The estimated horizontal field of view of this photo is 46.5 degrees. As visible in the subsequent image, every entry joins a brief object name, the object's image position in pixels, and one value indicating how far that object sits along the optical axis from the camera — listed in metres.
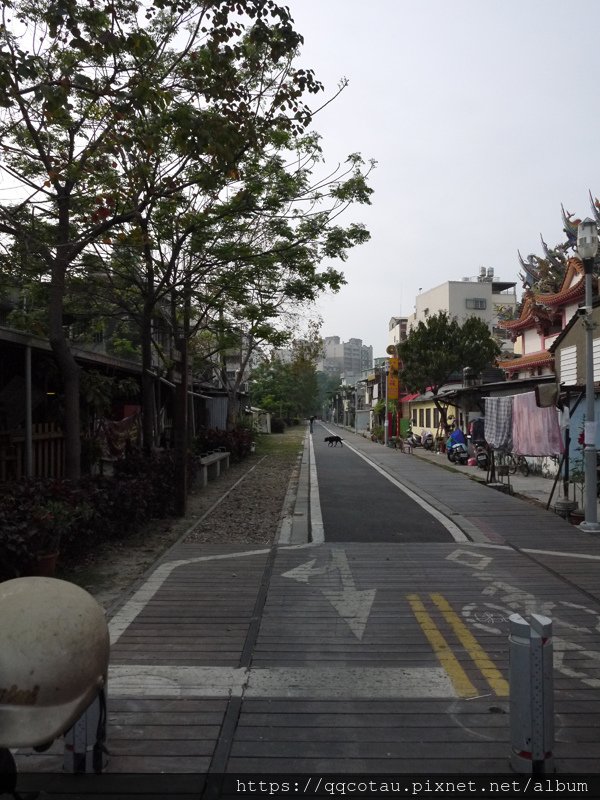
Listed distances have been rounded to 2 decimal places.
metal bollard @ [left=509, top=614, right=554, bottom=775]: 3.72
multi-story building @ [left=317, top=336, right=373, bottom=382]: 185.62
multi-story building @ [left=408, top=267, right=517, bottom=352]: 67.06
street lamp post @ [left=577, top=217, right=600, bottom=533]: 11.41
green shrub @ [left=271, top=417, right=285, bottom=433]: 66.00
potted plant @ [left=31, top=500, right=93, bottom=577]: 7.43
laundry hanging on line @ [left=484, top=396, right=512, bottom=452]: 15.98
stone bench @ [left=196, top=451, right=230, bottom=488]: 18.78
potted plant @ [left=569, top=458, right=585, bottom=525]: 12.45
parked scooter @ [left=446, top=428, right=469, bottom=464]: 27.83
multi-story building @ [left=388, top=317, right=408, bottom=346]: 75.62
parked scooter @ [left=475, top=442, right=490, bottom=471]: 23.62
